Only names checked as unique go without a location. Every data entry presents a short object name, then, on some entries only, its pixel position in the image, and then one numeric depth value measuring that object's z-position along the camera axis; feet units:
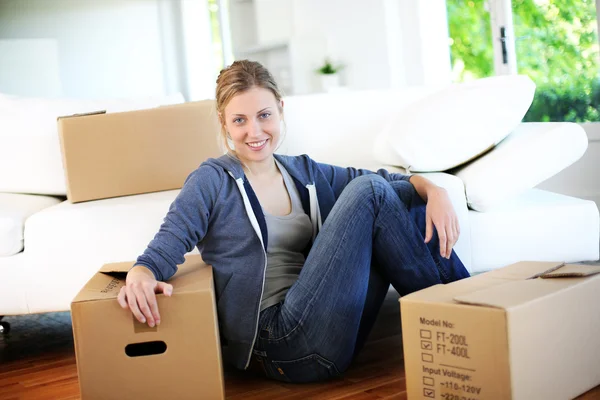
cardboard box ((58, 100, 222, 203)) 7.38
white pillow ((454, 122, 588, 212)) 6.69
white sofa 6.73
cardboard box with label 4.14
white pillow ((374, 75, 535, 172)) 6.88
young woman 5.17
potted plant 18.08
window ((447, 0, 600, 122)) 12.05
